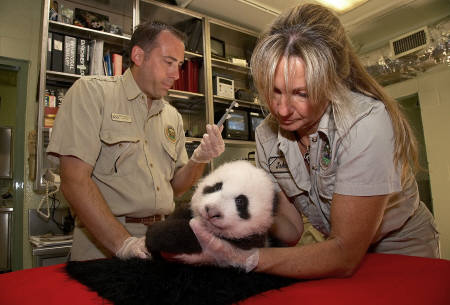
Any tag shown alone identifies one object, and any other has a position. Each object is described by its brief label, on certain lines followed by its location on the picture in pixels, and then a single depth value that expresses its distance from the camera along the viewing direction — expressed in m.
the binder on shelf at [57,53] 2.63
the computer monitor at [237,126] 3.63
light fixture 3.54
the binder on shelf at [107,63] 2.85
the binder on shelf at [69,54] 2.67
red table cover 0.74
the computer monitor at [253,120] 3.82
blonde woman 0.89
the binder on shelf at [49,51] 2.62
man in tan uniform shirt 1.44
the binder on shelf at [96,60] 2.78
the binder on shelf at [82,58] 2.75
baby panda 0.81
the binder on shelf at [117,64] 2.88
